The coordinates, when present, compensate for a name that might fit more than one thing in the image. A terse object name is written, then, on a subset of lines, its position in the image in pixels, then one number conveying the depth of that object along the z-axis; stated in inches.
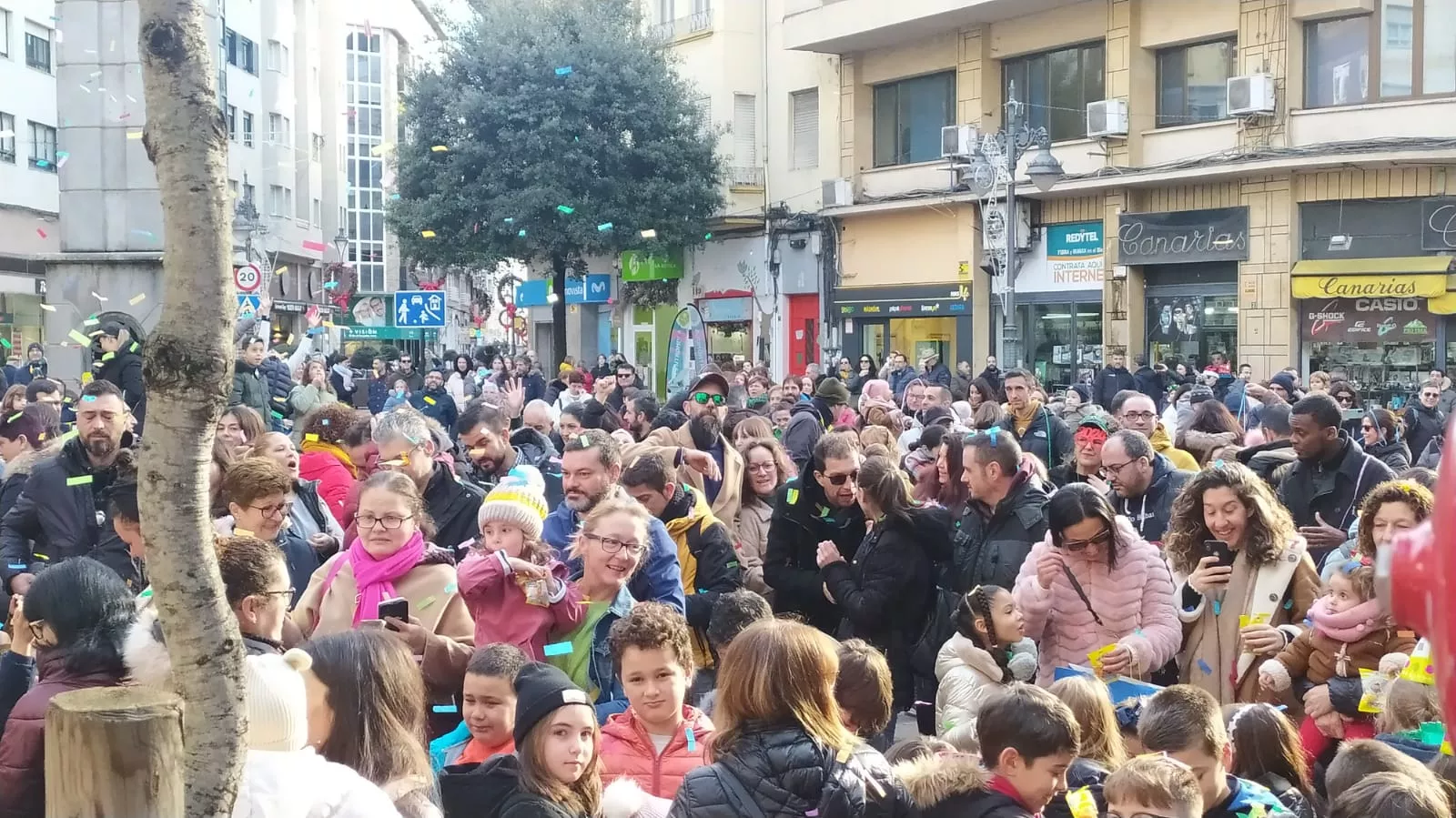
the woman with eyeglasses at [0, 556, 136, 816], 140.6
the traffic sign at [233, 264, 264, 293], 779.4
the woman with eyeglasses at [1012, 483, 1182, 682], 219.1
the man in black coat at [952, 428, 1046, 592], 250.4
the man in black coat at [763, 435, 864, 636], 275.6
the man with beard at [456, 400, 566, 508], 321.4
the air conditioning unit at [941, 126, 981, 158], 1026.7
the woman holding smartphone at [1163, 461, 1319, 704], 218.4
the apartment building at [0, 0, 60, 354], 1398.9
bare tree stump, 93.0
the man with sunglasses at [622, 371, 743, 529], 315.3
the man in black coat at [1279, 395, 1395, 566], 281.6
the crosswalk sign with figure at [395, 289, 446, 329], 838.5
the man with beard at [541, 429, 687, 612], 242.7
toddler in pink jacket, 201.3
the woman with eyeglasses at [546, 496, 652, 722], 204.5
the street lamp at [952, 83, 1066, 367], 761.0
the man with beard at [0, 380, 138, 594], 271.3
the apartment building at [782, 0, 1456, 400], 831.7
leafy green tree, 1193.4
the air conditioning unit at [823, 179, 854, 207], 1162.6
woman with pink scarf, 200.5
